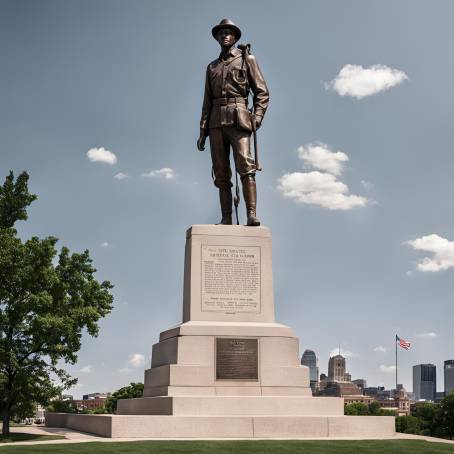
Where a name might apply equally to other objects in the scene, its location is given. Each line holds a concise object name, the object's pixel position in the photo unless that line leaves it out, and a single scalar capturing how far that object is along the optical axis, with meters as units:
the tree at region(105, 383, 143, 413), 51.78
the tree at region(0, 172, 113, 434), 23.59
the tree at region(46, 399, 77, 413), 26.39
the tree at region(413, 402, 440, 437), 80.91
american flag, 80.88
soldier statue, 17.91
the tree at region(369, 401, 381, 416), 108.56
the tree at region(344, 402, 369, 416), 102.44
